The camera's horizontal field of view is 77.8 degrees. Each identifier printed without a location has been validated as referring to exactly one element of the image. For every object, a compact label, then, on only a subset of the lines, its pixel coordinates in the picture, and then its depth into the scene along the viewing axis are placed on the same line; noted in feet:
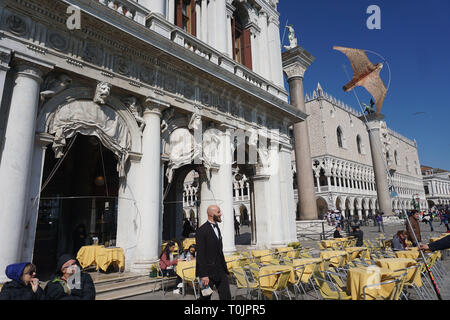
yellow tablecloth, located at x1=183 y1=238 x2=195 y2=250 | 35.20
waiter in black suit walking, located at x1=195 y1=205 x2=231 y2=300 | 12.46
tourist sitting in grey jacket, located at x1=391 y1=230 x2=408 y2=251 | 25.64
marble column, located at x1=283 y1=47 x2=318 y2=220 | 57.16
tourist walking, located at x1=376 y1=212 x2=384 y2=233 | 69.62
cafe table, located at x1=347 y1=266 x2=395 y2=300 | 13.26
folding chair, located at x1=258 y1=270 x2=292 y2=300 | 15.49
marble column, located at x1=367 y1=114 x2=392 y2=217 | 91.66
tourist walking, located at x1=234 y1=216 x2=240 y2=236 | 75.05
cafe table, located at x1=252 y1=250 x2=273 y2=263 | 24.91
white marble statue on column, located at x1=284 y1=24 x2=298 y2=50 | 60.63
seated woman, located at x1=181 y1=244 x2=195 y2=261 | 22.99
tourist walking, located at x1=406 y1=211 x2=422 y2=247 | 24.72
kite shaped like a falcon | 21.15
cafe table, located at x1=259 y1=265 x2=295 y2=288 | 15.89
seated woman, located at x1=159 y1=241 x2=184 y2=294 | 21.17
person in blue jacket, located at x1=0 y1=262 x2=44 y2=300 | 10.56
